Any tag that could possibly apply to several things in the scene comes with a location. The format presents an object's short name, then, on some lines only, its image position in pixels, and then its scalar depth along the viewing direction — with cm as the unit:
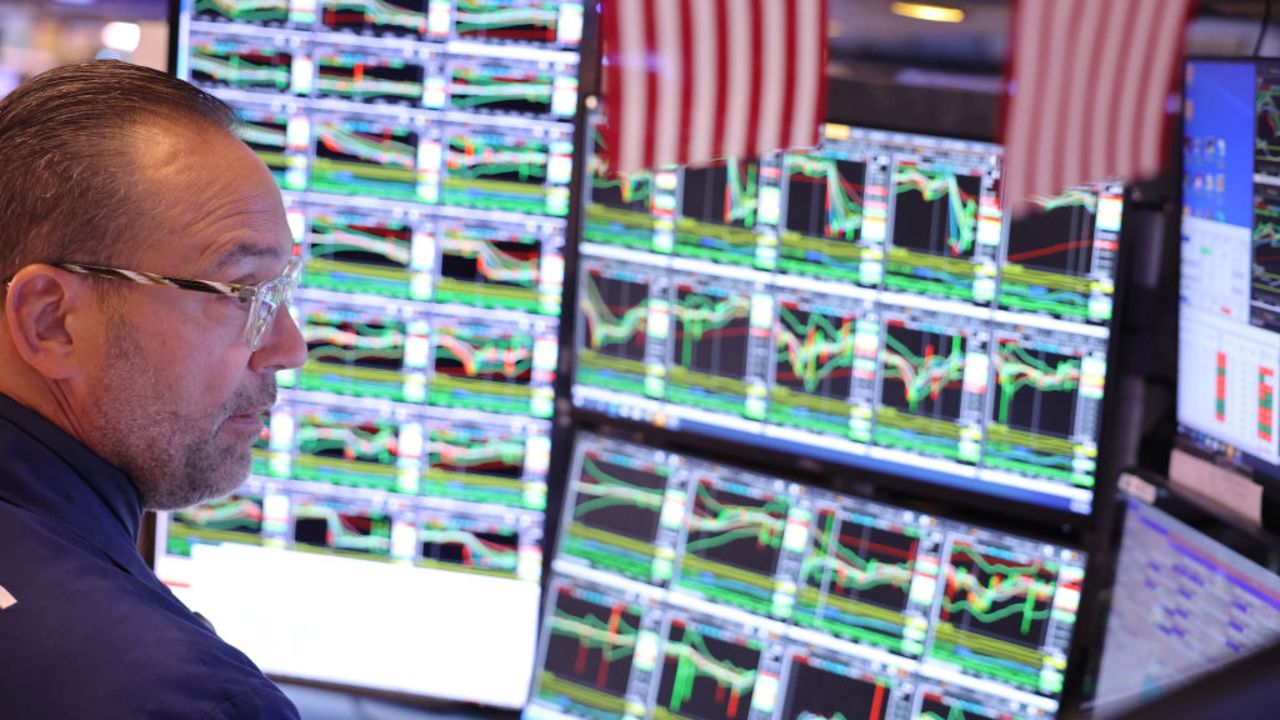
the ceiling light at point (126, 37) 219
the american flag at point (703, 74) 183
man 104
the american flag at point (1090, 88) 167
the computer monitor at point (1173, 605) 152
